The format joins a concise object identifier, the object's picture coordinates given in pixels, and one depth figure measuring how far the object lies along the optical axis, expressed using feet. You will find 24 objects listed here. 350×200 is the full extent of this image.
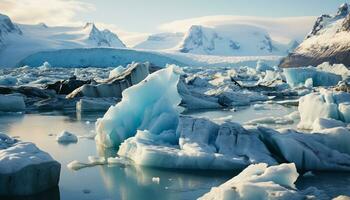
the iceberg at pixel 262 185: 12.98
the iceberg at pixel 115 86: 56.44
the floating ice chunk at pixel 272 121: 34.83
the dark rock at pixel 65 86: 63.16
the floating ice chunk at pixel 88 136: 30.32
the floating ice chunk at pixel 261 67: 150.96
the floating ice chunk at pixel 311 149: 20.53
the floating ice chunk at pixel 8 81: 76.66
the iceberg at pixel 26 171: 16.21
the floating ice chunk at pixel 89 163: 21.56
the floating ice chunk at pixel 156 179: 18.69
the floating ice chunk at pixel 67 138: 28.89
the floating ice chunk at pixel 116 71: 76.18
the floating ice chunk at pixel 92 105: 51.10
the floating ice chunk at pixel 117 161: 21.88
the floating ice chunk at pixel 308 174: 19.41
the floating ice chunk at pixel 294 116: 38.41
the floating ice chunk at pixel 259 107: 49.55
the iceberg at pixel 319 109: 32.83
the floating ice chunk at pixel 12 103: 50.26
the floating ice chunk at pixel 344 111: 32.73
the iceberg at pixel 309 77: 85.97
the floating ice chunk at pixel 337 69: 95.61
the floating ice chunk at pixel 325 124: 25.52
